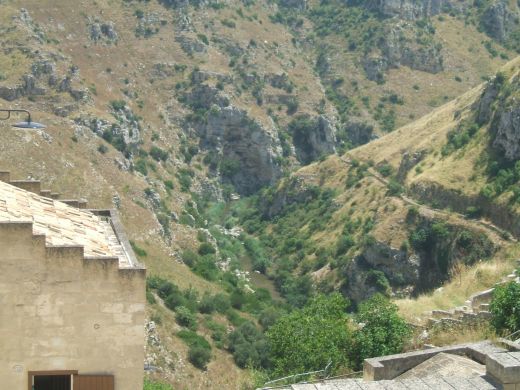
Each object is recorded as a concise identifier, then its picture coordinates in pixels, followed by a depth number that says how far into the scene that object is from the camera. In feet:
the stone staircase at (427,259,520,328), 73.41
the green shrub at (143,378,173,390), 116.81
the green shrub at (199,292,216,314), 232.69
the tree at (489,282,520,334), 65.00
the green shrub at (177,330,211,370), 190.19
